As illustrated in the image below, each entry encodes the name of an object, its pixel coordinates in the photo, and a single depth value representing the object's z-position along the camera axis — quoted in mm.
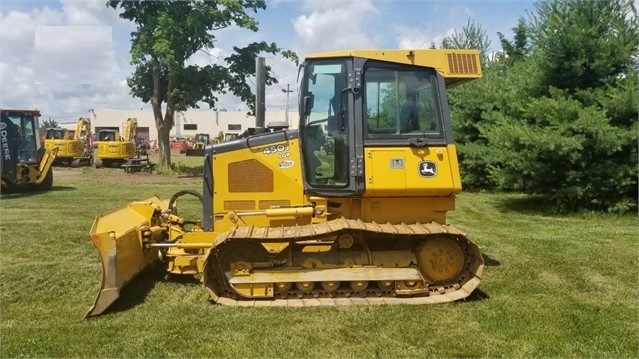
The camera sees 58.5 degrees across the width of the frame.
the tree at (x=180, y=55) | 24106
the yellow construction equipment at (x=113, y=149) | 30891
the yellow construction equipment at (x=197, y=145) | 47406
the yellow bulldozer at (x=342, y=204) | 6055
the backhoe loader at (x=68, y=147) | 31578
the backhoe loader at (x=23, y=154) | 16922
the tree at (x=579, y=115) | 12414
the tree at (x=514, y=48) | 21062
